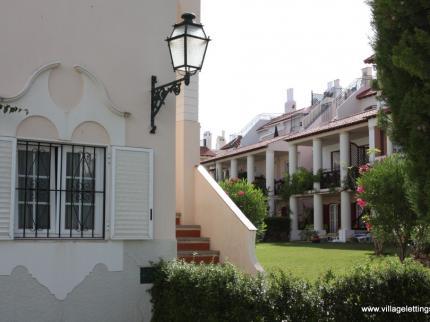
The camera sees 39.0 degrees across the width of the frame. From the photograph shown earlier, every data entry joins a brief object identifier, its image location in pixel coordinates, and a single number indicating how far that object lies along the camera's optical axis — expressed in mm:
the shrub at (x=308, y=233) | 33125
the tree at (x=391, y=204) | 10641
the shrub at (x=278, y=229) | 35531
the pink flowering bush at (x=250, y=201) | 13008
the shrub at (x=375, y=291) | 5598
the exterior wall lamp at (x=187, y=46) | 6918
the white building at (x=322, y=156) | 31766
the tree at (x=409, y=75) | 4793
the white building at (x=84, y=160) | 6637
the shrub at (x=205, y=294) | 5727
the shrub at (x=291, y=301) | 5504
